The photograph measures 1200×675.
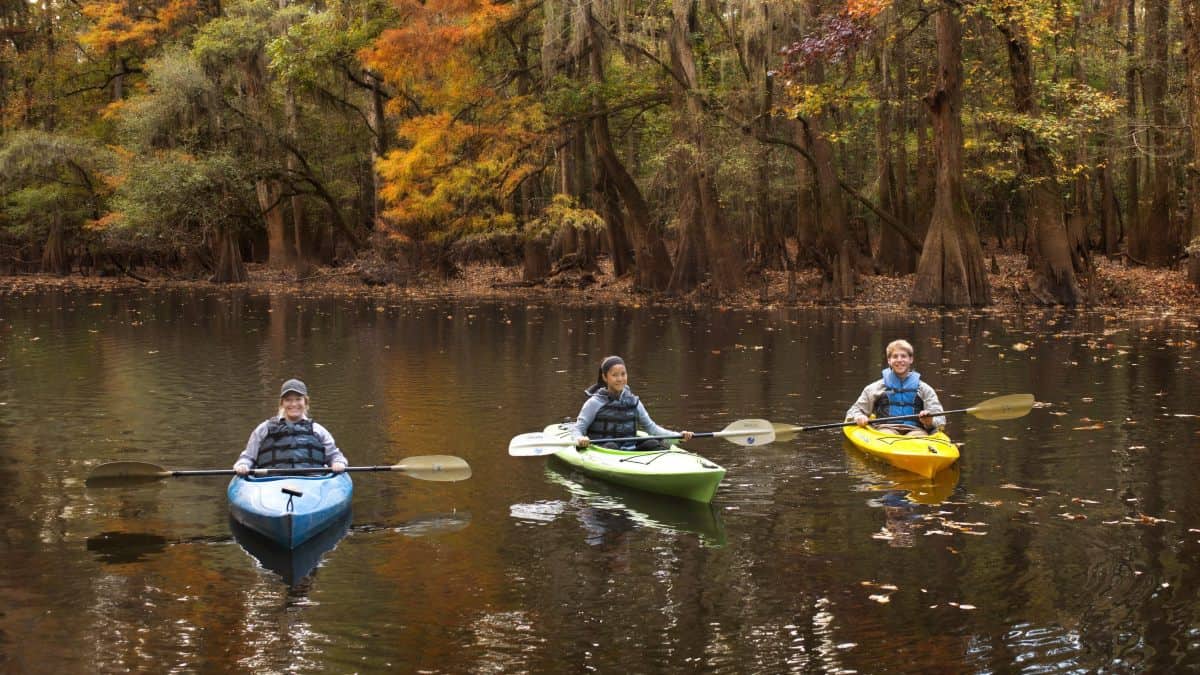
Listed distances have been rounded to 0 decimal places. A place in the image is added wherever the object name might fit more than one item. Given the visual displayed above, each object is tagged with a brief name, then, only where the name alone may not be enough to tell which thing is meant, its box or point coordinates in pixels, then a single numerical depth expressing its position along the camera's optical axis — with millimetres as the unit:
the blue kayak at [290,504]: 8555
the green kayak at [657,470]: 9834
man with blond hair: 11734
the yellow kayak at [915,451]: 10781
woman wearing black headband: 11031
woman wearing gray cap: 9680
